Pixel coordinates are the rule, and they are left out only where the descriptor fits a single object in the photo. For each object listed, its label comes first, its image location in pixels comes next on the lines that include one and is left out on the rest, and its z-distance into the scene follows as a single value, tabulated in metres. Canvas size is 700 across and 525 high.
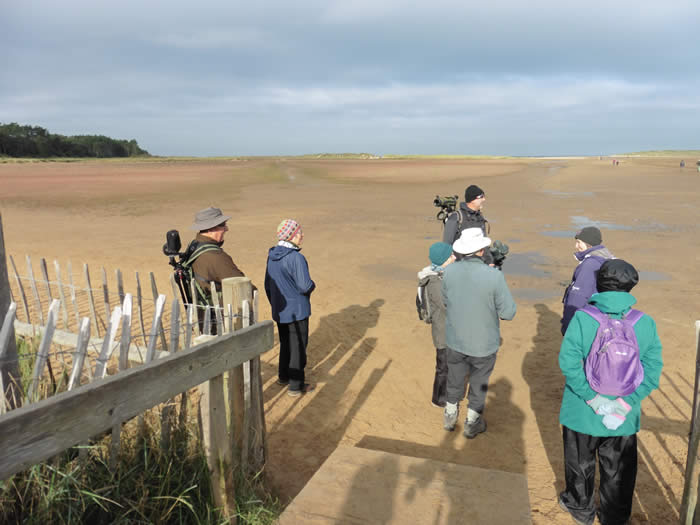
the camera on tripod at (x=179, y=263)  4.40
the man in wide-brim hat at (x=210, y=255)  4.44
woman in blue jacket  4.55
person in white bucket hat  3.82
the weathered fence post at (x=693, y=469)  2.66
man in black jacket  5.96
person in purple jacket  4.08
